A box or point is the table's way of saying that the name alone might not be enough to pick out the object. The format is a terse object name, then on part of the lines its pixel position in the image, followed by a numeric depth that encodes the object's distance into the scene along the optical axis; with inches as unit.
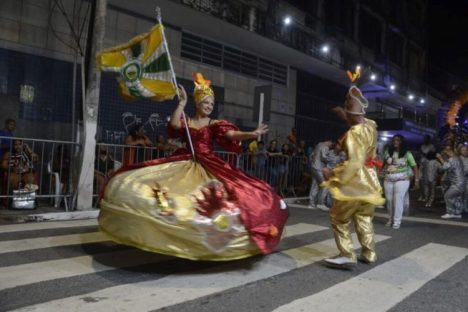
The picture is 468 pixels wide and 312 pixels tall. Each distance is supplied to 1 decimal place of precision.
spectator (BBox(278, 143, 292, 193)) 459.2
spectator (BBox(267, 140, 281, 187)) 449.7
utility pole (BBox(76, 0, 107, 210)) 317.1
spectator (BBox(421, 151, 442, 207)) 504.1
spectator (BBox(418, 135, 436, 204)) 517.0
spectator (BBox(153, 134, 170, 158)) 360.1
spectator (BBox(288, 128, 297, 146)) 558.4
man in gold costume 180.5
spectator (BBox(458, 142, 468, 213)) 417.4
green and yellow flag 205.9
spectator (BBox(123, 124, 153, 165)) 350.9
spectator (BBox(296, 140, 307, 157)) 521.7
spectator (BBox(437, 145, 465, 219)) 405.4
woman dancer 161.2
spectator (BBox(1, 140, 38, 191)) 305.2
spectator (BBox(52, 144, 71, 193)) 340.2
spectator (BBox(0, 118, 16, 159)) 315.0
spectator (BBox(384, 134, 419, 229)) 319.3
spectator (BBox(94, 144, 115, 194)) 340.2
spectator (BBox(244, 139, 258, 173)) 435.5
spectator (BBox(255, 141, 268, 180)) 437.5
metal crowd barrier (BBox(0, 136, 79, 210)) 303.6
